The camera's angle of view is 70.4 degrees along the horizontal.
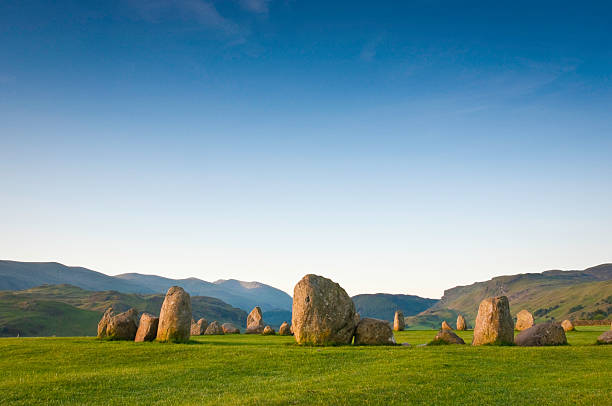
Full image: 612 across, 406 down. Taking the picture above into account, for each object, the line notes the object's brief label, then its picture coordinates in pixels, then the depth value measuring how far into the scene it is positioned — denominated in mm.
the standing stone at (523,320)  52834
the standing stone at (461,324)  61481
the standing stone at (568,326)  50712
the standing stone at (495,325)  28766
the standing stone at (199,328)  51688
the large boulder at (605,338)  29852
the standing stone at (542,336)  28811
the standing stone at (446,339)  29720
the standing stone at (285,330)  51444
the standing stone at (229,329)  56281
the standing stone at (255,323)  56469
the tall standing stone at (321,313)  28703
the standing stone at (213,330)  52662
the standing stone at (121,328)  31712
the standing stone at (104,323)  32469
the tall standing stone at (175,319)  29484
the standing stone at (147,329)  30562
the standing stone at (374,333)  29156
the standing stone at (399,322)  58656
